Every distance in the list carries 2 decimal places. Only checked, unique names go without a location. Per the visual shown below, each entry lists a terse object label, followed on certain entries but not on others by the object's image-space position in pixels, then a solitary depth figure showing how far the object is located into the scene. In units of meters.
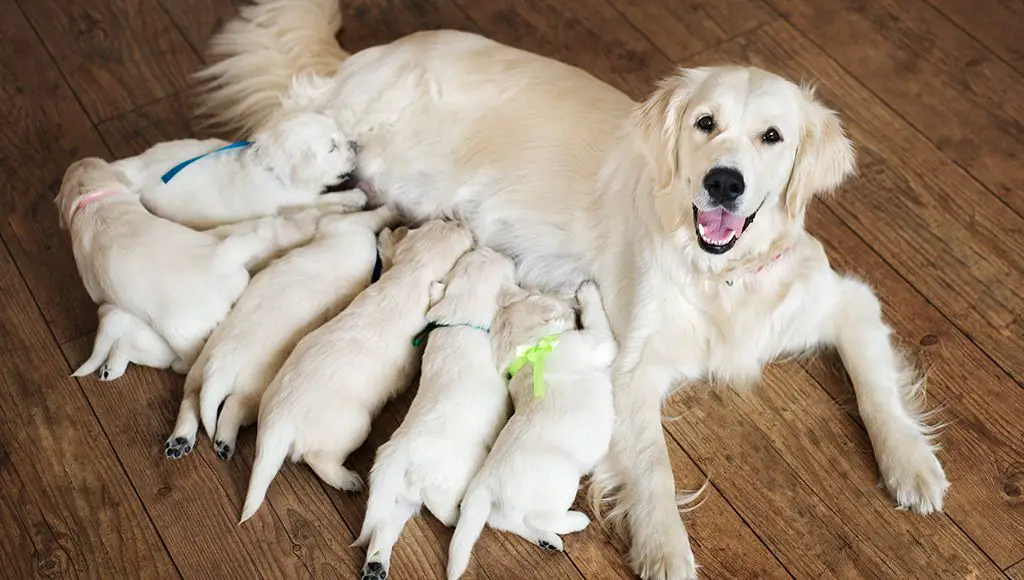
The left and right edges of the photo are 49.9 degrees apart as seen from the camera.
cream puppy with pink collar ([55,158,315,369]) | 2.31
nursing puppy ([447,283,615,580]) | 1.99
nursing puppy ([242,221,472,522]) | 2.10
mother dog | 2.12
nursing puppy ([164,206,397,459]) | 2.24
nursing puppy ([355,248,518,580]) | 2.04
